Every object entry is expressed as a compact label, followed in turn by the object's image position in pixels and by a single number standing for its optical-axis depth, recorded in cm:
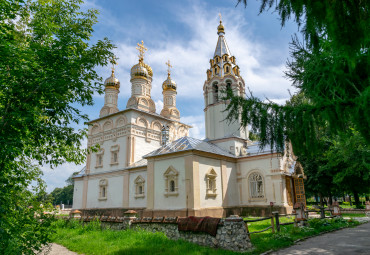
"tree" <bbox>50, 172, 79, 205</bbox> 6424
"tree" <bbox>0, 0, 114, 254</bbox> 446
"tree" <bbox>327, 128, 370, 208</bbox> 1262
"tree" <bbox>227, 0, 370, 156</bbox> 314
